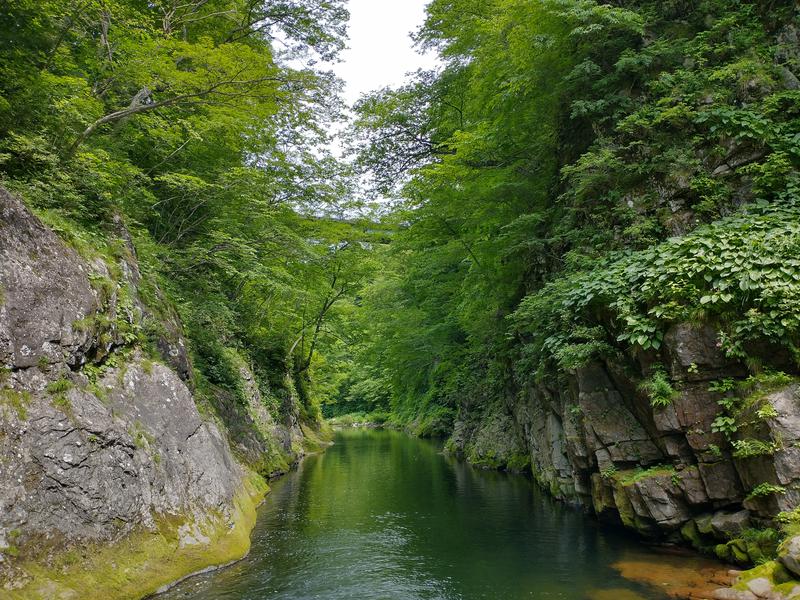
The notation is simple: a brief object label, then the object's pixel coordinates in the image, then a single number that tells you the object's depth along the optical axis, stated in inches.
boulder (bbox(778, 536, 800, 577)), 227.9
